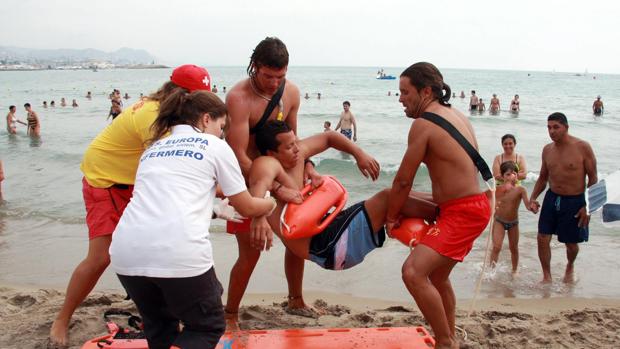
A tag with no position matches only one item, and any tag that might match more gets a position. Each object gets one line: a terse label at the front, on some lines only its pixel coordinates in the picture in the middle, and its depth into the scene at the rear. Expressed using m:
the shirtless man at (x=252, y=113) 4.00
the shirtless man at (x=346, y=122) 19.53
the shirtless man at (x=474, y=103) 33.06
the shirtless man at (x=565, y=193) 6.59
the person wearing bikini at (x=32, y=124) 21.83
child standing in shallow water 7.15
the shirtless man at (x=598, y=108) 32.78
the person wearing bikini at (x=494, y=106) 32.06
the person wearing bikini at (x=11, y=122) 21.33
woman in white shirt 2.63
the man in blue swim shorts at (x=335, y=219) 4.09
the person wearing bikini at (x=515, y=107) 32.31
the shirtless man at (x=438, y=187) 3.70
